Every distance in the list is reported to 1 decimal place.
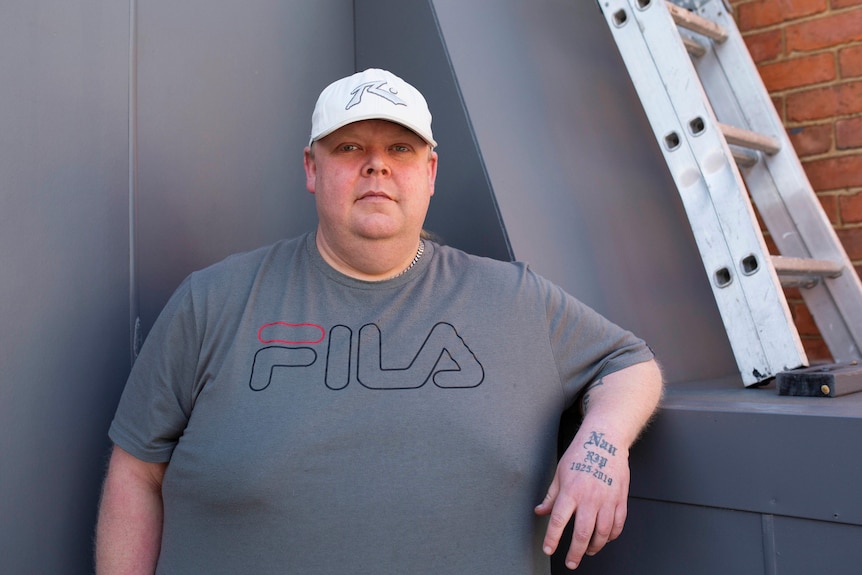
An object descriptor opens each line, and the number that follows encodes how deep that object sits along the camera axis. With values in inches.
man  51.8
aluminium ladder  69.7
